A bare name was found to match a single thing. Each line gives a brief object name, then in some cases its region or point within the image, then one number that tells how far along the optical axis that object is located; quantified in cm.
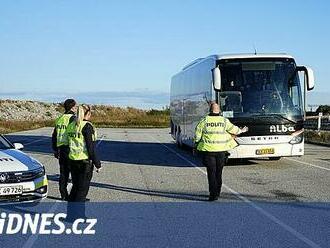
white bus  1733
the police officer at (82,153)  941
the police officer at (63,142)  1105
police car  969
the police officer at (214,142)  1153
